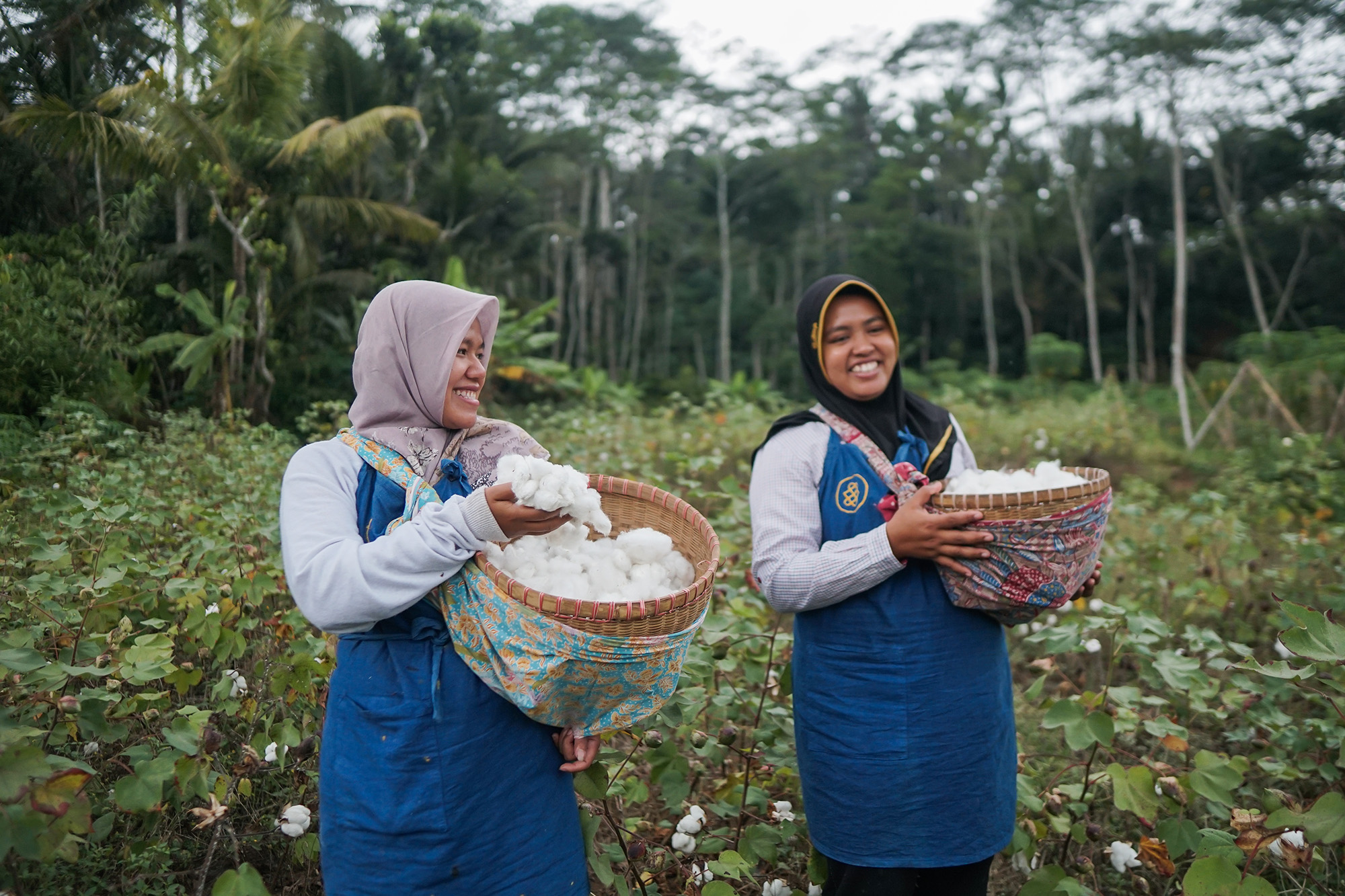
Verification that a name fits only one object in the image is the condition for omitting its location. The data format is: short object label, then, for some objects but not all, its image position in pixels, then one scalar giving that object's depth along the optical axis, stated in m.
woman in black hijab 1.58
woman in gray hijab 1.15
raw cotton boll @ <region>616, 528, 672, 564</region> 1.37
